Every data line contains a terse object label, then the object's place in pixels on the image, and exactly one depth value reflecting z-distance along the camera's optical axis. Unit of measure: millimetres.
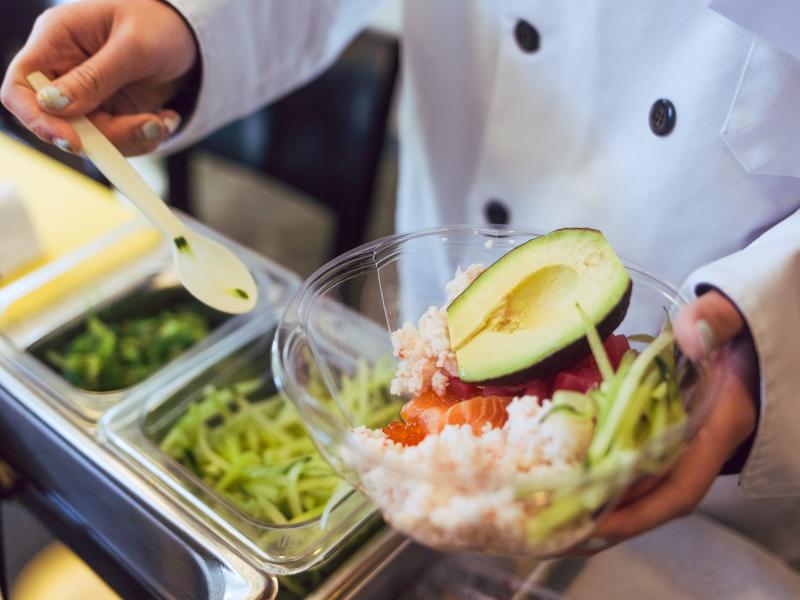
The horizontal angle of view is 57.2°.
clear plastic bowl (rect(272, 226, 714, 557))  449
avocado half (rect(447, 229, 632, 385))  514
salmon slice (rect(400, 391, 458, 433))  546
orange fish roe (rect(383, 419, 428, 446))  547
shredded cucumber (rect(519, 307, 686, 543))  450
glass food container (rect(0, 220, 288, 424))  924
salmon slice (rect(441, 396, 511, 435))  523
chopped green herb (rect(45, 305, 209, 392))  997
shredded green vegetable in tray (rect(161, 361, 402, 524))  812
